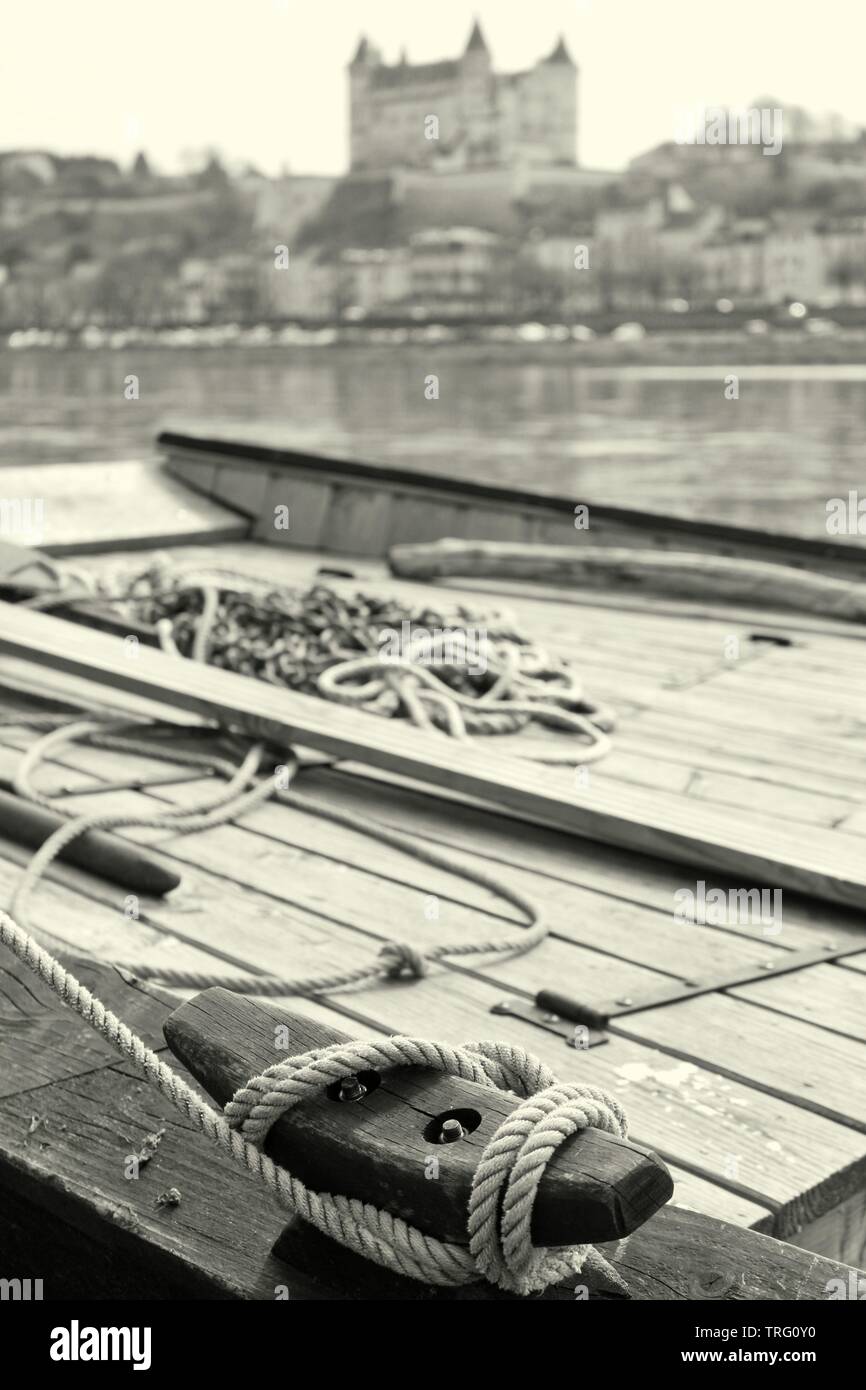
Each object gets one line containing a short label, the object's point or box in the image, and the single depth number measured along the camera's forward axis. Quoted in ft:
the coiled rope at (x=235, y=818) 7.19
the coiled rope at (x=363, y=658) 12.03
